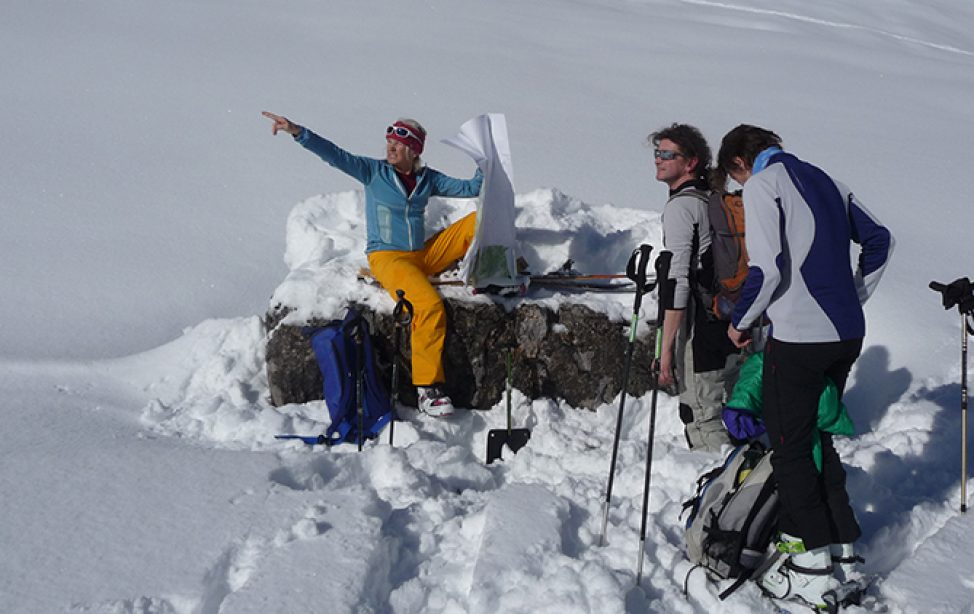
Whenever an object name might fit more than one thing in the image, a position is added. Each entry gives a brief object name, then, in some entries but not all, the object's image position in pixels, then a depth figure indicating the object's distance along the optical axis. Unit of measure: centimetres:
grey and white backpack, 310
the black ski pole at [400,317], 448
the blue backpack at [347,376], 443
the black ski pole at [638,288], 332
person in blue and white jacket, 283
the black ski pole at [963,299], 370
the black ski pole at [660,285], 324
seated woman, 454
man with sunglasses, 379
